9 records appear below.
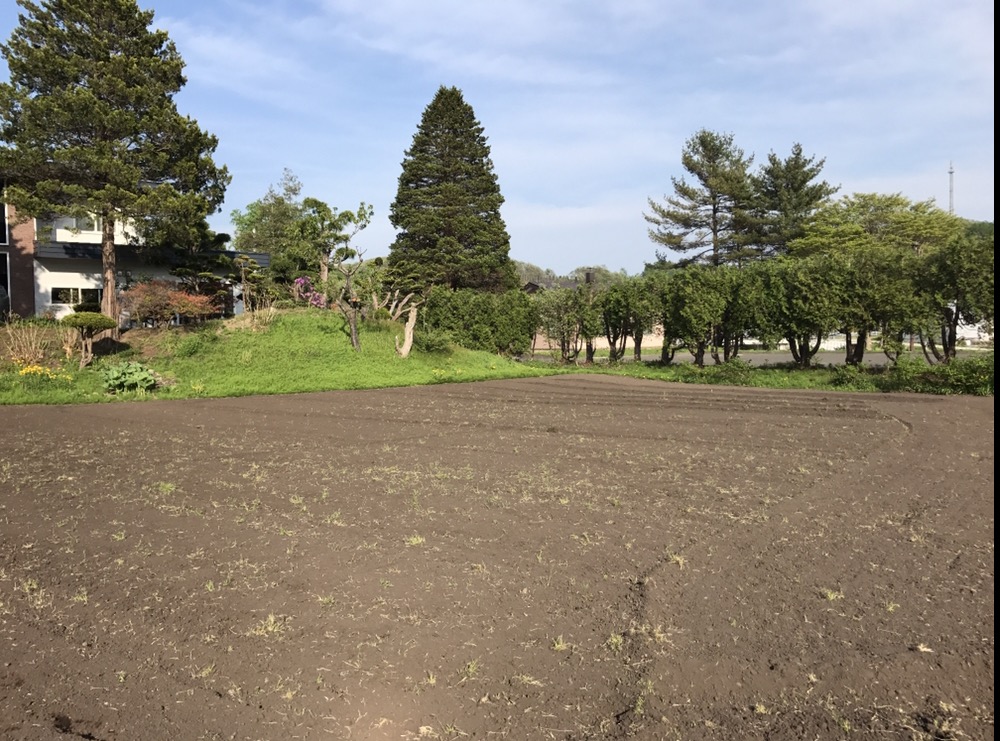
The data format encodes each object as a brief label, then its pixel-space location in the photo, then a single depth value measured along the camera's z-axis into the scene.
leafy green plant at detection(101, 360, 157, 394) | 12.14
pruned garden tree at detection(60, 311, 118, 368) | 13.24
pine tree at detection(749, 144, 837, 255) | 32.56
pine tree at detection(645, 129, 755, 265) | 33.16
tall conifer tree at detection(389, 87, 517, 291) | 32.41
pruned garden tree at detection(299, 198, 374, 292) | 17.45
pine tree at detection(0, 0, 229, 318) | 14.66
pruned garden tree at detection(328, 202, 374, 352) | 16.94
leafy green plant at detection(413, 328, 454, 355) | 17.86
